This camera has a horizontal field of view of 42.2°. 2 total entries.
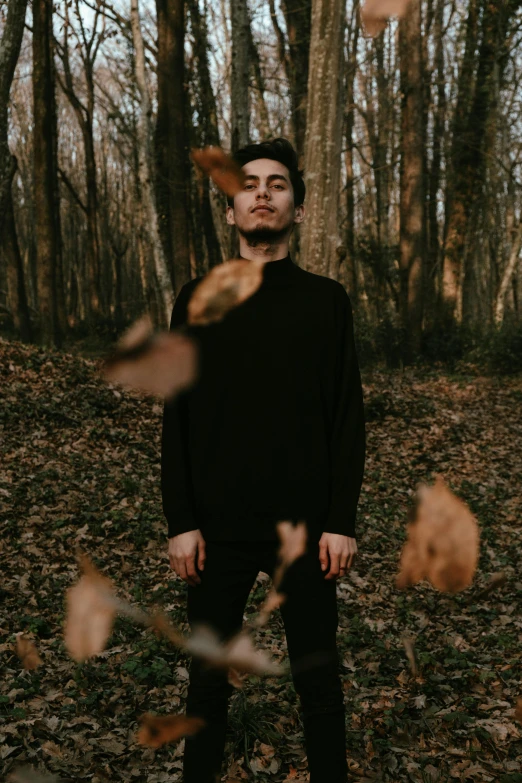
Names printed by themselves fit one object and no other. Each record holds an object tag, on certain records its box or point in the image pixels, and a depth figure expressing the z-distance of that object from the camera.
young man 2.31
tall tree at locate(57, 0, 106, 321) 21.89
